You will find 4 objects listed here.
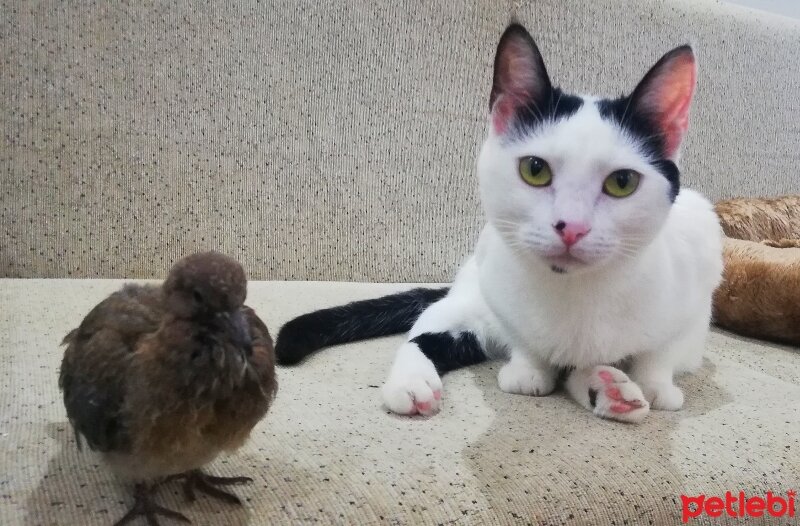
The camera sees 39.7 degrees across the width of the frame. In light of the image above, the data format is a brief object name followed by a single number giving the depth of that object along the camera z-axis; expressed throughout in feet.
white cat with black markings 1.58
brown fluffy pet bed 2.18
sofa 1.47
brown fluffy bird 1.28
